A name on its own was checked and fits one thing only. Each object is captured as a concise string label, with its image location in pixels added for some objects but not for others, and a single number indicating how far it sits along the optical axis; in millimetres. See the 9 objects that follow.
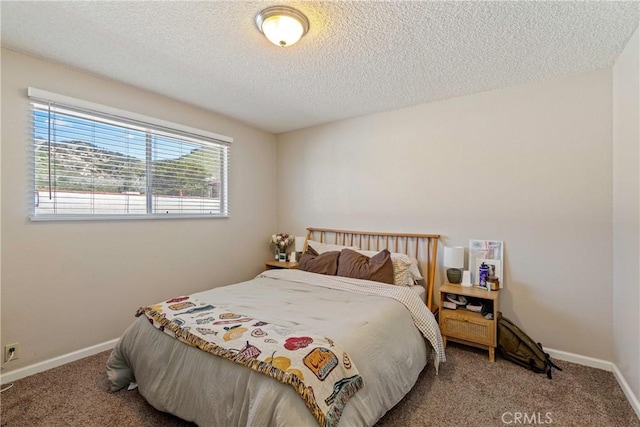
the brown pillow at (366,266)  2709
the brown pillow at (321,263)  3012
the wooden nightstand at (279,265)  3586
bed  1293
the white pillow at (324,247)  3357
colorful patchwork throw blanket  1259
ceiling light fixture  1636
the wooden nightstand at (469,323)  2387
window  2262
